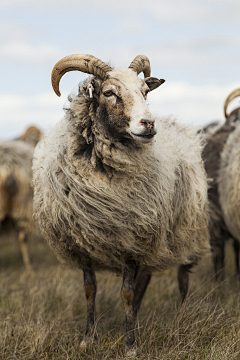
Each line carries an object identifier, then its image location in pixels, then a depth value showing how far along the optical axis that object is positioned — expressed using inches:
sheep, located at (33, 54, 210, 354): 118.0
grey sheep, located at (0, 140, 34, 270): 266.6
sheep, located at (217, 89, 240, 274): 188.1
